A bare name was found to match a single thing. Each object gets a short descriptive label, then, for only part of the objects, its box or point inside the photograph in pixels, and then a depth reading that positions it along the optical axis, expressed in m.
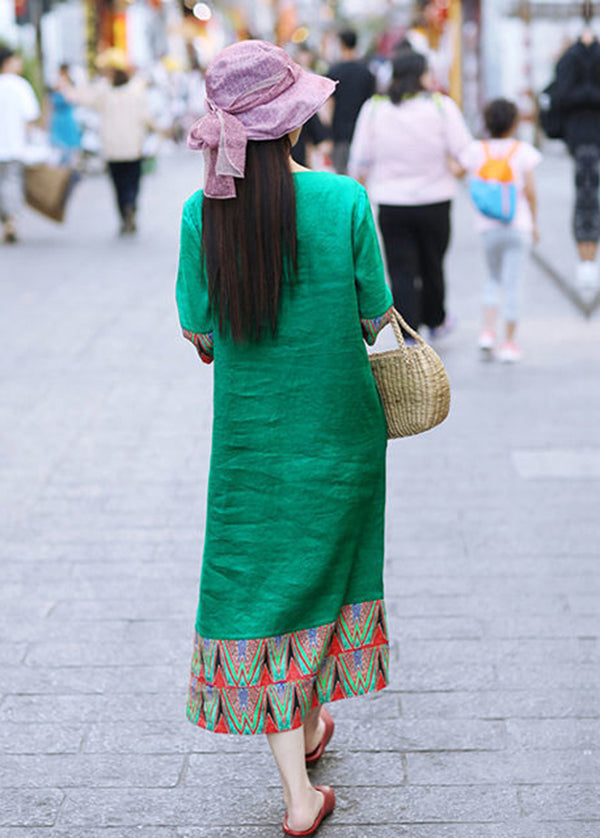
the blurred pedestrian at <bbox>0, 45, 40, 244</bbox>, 23.88
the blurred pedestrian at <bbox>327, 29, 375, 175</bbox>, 22.19
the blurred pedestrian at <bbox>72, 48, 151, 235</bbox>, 24.80
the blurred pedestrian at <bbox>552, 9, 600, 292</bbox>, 16.72
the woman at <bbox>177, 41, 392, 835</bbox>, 4.98
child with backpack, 13.05
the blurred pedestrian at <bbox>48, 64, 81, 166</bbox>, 37.60
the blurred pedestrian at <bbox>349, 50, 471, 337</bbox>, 13.11
